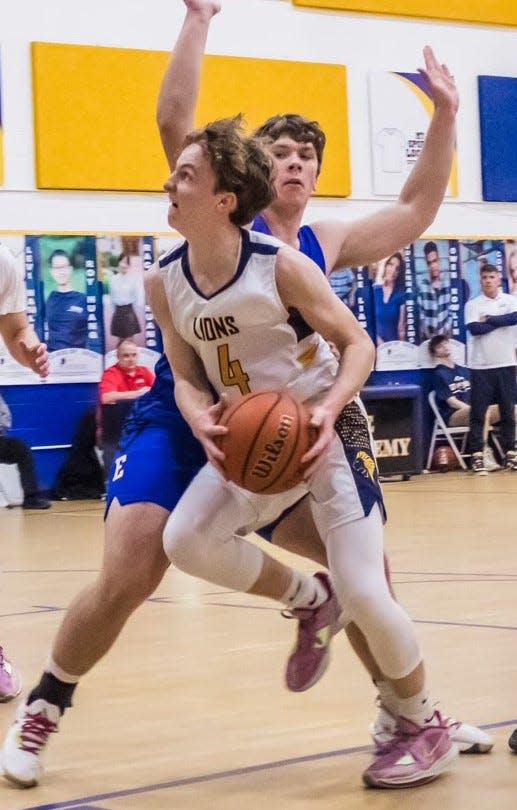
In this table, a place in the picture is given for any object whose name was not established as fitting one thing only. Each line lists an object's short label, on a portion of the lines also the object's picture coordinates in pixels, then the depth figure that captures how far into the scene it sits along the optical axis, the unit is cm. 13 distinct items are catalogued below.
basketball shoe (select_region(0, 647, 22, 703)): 418
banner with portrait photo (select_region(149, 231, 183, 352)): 1242
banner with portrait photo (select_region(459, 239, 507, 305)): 1396
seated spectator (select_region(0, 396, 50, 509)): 1098
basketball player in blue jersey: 322
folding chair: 1340
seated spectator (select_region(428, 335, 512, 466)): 1348
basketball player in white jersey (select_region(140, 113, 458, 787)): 311
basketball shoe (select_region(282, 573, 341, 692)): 344
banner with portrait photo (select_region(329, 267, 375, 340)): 1319
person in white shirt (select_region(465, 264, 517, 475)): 1312
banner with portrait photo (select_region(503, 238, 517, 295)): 1422
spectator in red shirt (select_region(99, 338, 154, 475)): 1159
